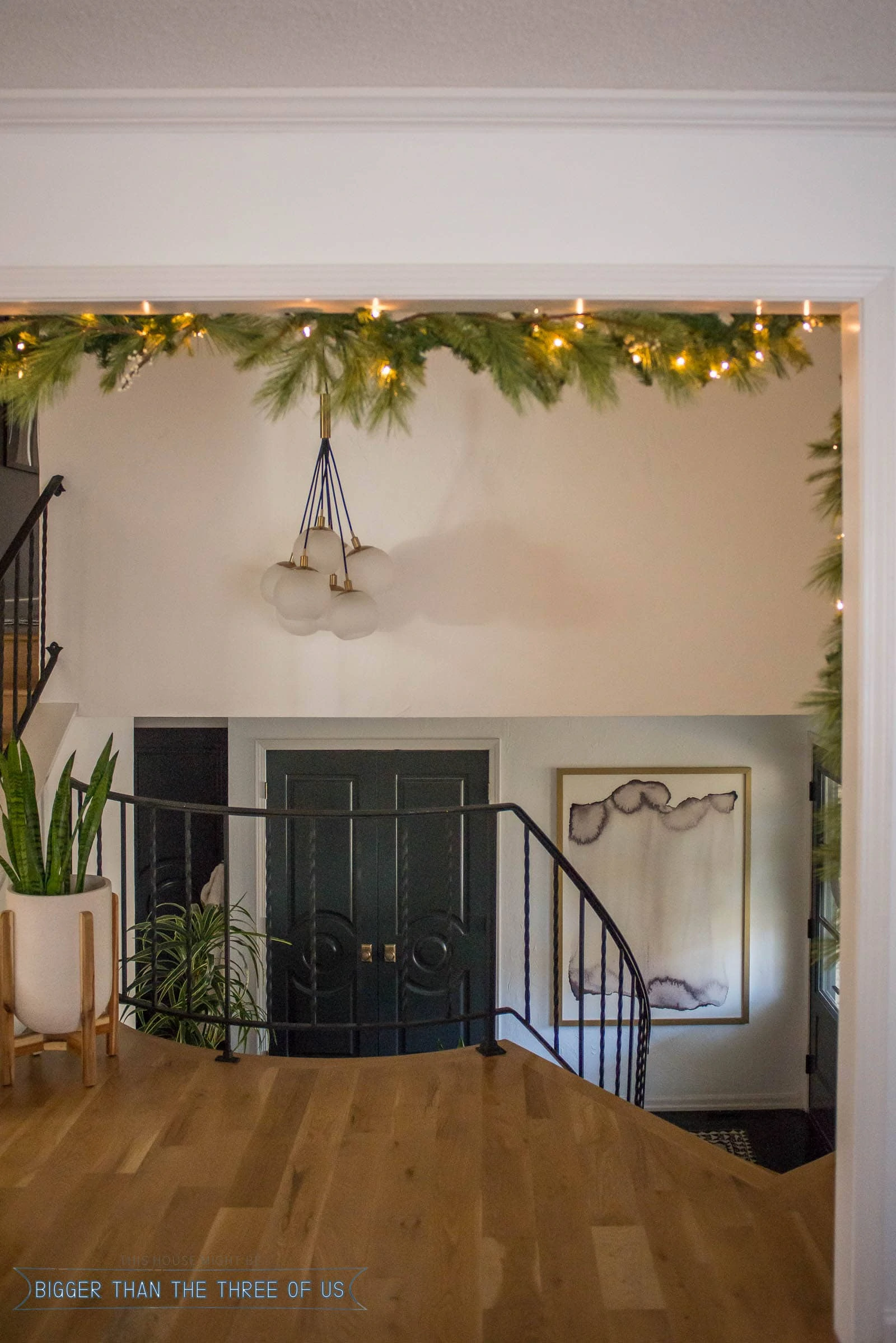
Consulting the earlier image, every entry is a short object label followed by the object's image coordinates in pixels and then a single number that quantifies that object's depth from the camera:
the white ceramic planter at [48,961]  3.28
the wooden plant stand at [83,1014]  3.29
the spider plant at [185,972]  4.74
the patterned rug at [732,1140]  6.20
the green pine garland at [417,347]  2.37
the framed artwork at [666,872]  6.27
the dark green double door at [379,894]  6.14
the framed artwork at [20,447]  6.04
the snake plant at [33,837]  3.33
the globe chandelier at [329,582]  4.03
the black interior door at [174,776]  6.14
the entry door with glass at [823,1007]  6.14
